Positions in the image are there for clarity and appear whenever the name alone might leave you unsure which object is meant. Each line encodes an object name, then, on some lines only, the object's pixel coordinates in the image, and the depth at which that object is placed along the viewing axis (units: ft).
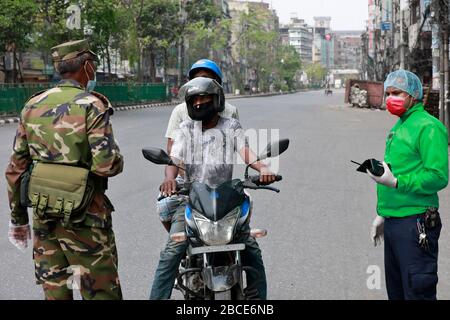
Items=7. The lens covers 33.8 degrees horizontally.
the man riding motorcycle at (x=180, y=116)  14.32
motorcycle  11.73
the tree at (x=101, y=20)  102.94
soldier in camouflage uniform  10.70
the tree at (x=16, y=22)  89.10
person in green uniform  11.60
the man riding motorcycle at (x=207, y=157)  13.03
